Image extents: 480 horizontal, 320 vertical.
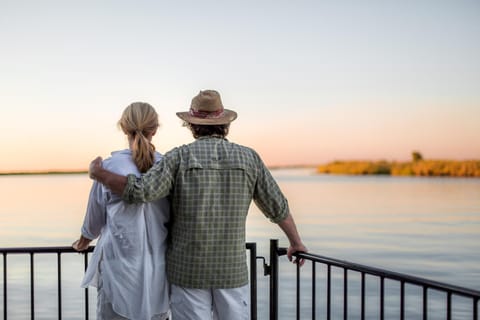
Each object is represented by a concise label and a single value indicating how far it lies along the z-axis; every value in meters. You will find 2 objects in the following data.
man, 2.84
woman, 2.95
